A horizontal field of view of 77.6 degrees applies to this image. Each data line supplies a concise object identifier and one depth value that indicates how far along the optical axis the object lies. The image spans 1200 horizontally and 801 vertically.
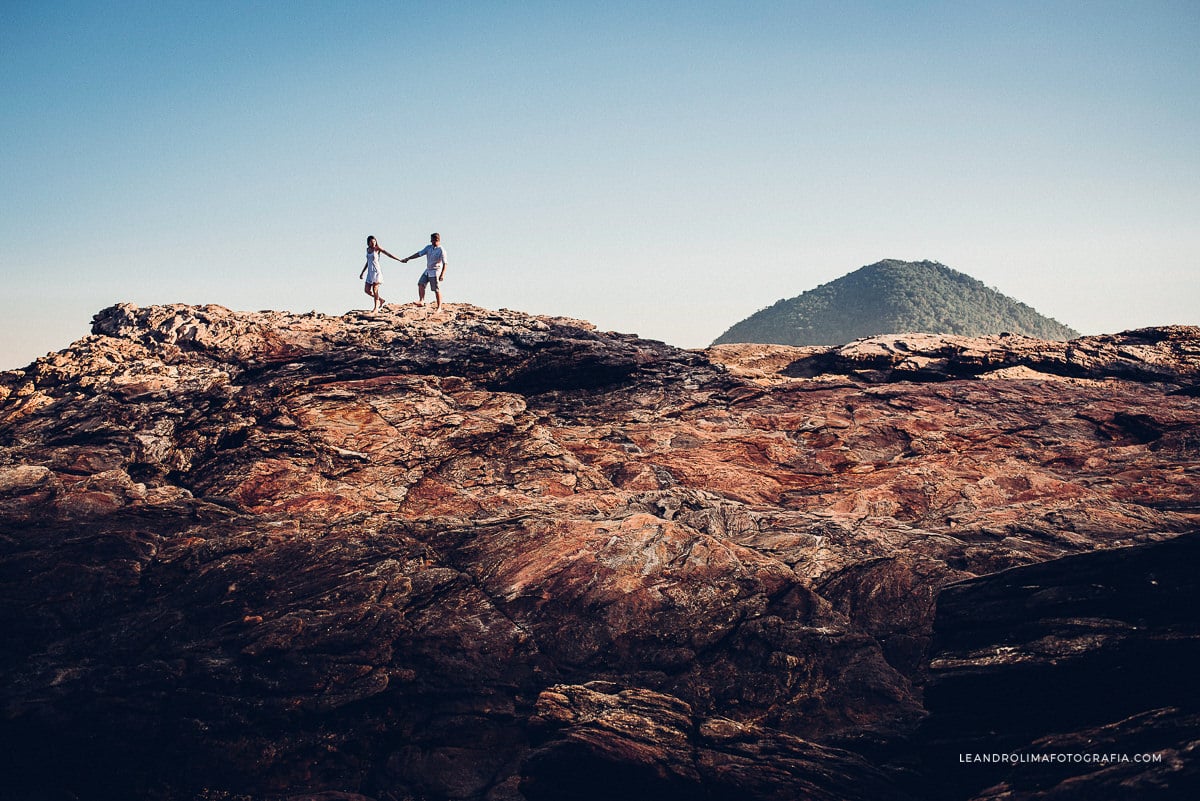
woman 23.89
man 23.77
